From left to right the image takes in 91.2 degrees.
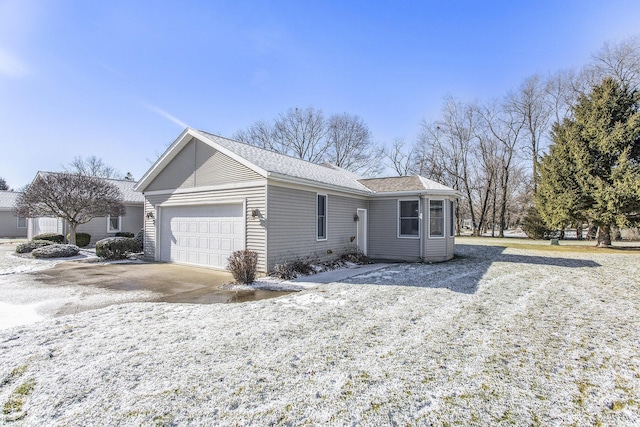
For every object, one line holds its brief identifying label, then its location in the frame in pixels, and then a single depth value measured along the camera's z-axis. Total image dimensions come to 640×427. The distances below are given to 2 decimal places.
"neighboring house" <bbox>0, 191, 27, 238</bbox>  25.11
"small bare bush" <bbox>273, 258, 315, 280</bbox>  8.51
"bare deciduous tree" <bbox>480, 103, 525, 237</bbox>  29.36
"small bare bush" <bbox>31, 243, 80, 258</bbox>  12.33
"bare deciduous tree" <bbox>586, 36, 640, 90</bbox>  21.83
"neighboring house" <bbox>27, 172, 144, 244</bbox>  17.72
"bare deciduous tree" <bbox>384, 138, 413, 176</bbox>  34.66
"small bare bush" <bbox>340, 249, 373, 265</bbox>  11.47
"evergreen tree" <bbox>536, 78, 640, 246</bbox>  15.03
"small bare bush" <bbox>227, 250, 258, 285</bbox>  7.75
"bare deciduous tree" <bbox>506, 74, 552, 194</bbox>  28.02
